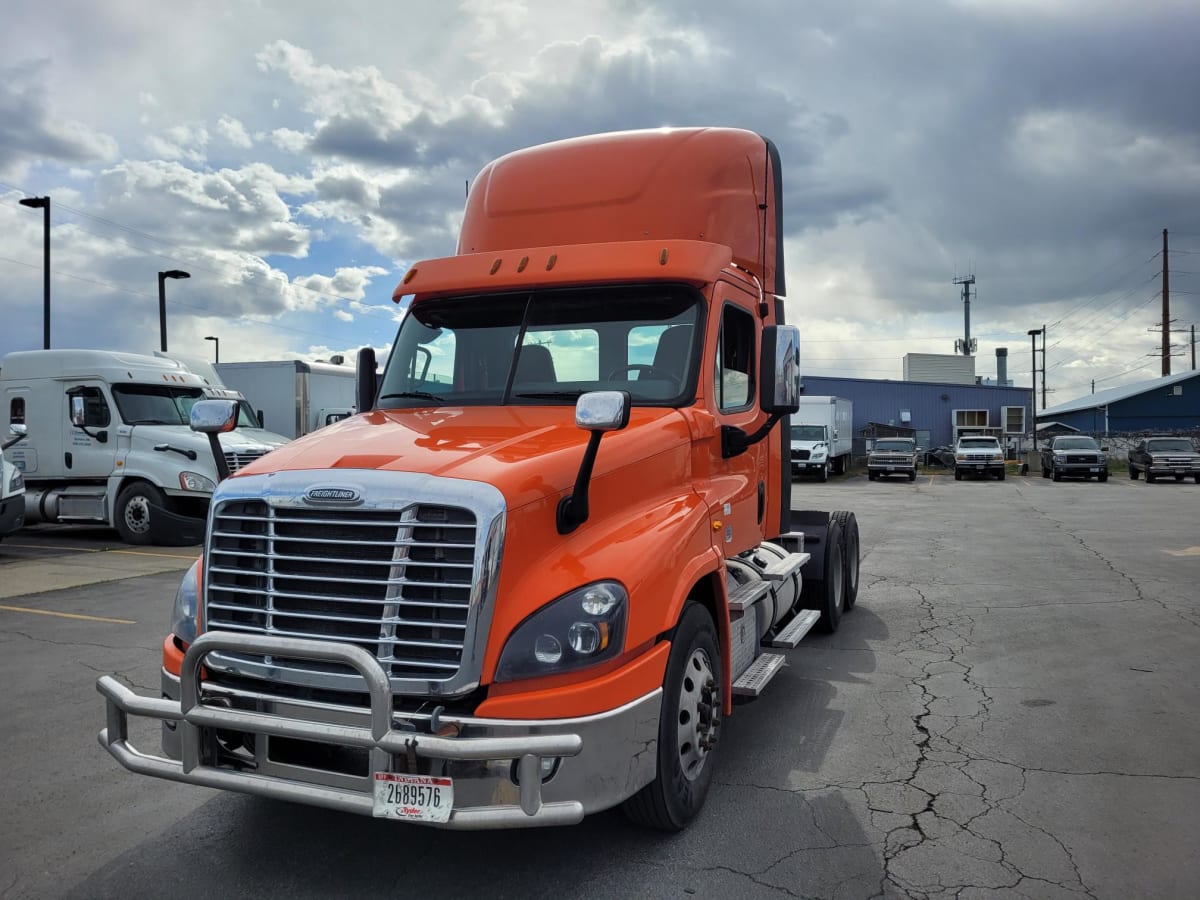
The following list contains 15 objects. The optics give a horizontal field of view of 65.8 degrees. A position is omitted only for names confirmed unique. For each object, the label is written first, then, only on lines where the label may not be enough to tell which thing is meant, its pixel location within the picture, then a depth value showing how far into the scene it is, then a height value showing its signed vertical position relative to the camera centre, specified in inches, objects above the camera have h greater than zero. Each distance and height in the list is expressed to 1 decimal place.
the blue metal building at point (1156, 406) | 2192.4 +90.4
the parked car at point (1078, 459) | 1343.5 -22.5
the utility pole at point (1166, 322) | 2158.0 +288.0
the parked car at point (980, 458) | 1384.1 -21.0
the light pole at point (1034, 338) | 2842.0 +327.3
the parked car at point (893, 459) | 1360.7 -21.5
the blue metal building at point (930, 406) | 2070.6 +85.9
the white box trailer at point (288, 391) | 792.3 +48.7
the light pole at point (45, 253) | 1051.3 +221.0
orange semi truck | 125.0 -18.6
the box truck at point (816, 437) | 1294.3 +11.0
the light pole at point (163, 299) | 1312.7 +211.7
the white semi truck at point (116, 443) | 564.1 +2.9
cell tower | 3011.8 +382.2
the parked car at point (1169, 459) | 1246.9 -21.4
